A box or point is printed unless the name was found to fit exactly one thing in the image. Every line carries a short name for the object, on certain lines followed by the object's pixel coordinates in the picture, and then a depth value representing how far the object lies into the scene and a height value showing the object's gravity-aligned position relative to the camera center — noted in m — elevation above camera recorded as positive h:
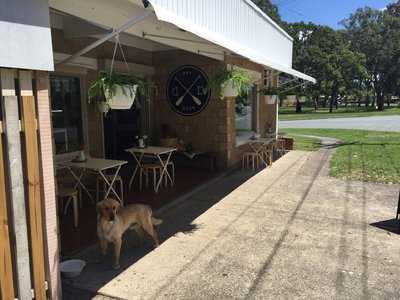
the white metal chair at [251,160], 9.31 -1.38
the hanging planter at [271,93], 10.44 +0.33
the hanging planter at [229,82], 6.66 +0.42
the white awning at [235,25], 4.39 +1.75
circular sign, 8.88 +0.37
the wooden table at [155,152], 6.73 -0.78
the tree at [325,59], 39.19 +4.66
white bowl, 3.62 -1.52
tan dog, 3.73 -1.17
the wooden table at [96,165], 5.35 -0.81
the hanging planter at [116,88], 4.02 +0.20
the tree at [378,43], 45.59 +7.37
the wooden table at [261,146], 9.67 -1.05
